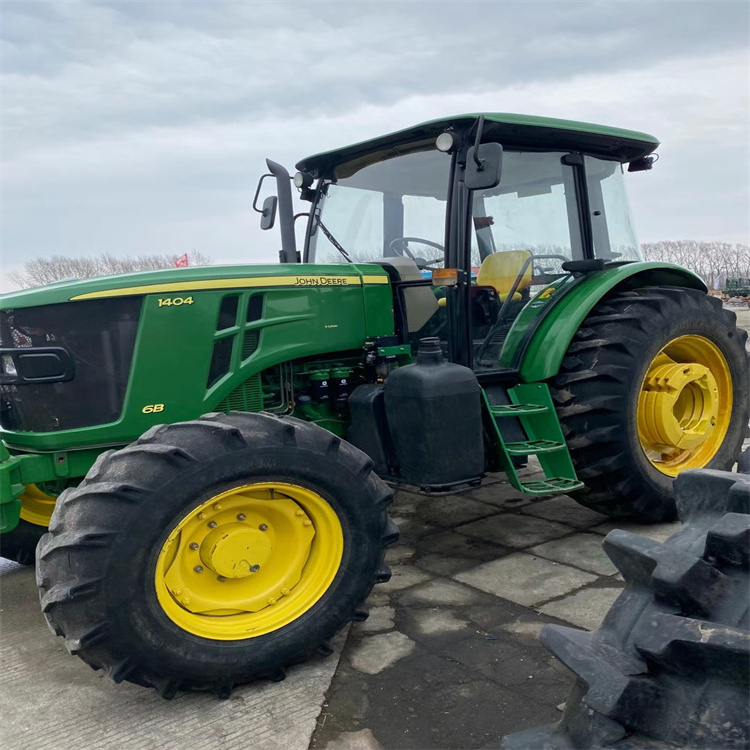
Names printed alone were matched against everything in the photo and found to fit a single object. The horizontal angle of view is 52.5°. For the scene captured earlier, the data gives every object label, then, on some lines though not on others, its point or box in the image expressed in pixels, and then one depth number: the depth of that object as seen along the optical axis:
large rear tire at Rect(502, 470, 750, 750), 1.39
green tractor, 2.51
